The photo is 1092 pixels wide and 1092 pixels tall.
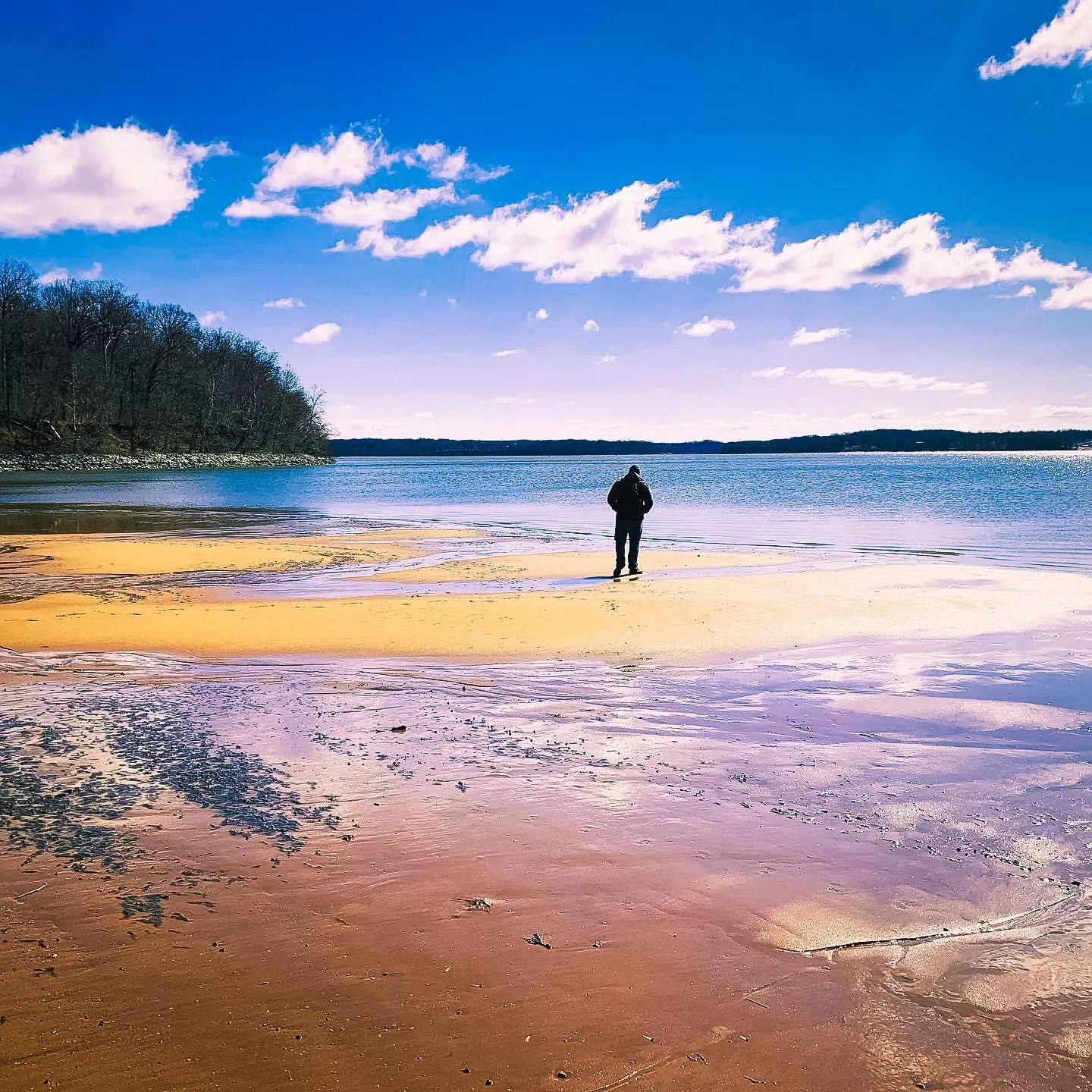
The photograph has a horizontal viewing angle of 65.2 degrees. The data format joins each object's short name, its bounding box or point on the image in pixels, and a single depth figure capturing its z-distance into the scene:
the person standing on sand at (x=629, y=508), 17.22
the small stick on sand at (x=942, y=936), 3.71
